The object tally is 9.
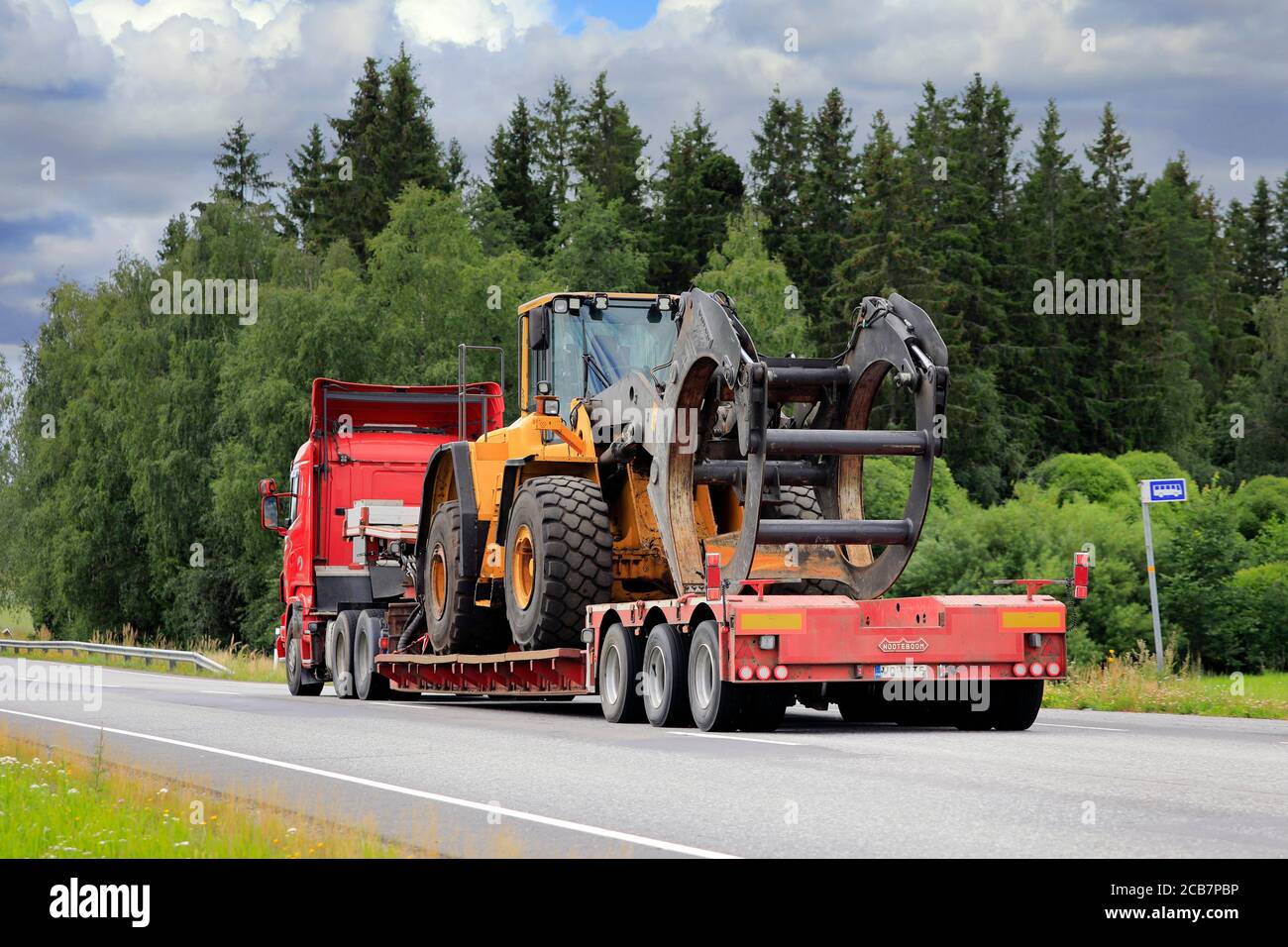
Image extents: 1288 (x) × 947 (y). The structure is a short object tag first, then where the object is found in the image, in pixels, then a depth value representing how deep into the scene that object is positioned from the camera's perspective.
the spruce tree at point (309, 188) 85.74
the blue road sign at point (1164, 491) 21.25
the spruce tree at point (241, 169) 78.06
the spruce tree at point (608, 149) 87.38
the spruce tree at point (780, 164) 85.69
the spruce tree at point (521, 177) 86.38
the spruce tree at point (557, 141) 88.50
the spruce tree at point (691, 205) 81.25
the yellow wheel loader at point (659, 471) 14.83
